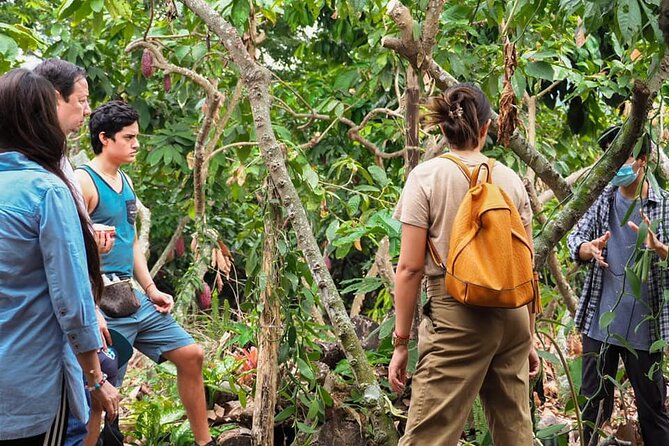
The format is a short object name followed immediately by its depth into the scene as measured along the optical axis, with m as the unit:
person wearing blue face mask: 3.88
